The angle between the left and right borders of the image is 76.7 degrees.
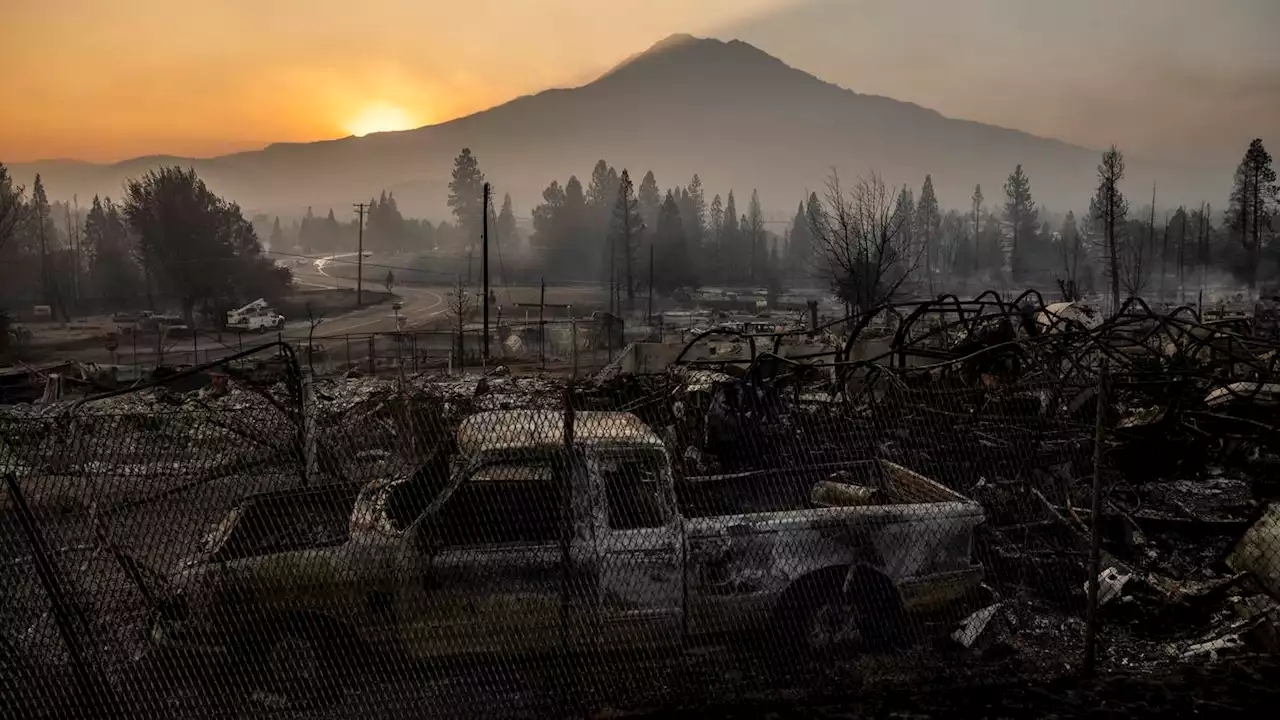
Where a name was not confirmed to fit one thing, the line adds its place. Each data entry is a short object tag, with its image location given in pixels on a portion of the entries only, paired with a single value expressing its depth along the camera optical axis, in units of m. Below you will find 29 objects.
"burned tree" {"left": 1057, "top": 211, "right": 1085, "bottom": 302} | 30.05
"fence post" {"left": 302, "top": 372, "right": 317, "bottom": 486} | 5.53
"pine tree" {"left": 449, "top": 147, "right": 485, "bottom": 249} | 123.88
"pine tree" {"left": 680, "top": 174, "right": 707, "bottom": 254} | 102.56
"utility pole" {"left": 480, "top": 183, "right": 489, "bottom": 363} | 32.74
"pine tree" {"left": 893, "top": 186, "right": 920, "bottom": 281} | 96.78
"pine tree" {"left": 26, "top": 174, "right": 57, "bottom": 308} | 60.12
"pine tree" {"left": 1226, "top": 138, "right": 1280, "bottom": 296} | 64.75
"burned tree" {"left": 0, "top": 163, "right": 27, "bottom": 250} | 48.00
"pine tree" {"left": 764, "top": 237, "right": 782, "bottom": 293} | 87.78
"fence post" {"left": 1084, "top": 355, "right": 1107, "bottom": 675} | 4.48
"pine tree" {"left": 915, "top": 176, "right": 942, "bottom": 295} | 117.25
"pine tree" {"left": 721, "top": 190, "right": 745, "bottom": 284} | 97.88
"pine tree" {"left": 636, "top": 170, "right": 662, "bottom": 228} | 114.94
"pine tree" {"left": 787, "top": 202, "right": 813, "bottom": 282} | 109.25
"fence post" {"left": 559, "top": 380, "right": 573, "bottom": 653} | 4.39
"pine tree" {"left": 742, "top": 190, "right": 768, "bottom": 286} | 100.56
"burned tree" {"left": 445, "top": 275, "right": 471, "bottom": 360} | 34.45
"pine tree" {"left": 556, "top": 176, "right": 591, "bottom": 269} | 99.81
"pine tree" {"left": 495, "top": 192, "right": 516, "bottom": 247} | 138.25
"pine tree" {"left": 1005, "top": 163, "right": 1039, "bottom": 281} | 109.69
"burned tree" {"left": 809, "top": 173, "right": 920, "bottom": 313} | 23.70
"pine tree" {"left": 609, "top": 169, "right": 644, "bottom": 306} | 75.31
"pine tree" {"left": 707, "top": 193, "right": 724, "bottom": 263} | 104.07
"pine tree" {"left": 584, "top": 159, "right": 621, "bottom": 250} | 103.81
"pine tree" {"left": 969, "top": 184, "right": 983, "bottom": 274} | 110.12
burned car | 4.45
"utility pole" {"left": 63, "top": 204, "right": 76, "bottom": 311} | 66.84
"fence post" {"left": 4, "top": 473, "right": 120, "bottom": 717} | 4.01
